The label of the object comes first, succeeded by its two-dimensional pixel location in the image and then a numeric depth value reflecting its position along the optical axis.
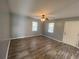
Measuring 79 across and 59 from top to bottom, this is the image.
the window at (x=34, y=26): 5.48
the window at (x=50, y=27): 4.89
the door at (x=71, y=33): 3.09
